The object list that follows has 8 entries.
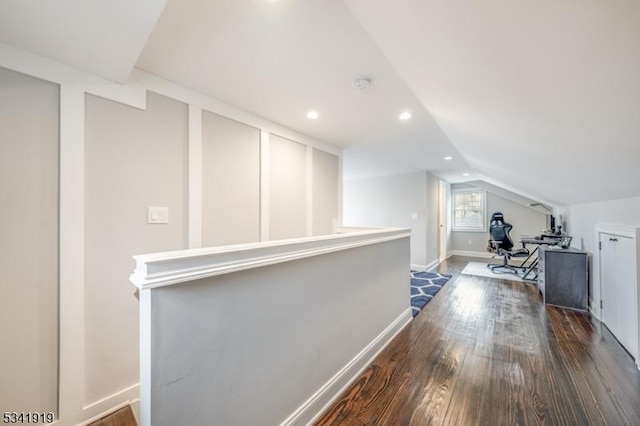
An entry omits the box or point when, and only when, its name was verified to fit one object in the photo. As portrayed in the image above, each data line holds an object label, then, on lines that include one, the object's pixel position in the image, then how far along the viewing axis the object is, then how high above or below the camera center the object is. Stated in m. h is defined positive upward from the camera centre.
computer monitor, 5.04 -0.20
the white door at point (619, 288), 2.12 -0.72
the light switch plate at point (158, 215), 1.79 -0.01
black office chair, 5.14 -0.65
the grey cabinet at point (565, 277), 3.13 -0.84
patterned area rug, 3.38 -1.21
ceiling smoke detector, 1.83 +0.97
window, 6.98 +0.09
